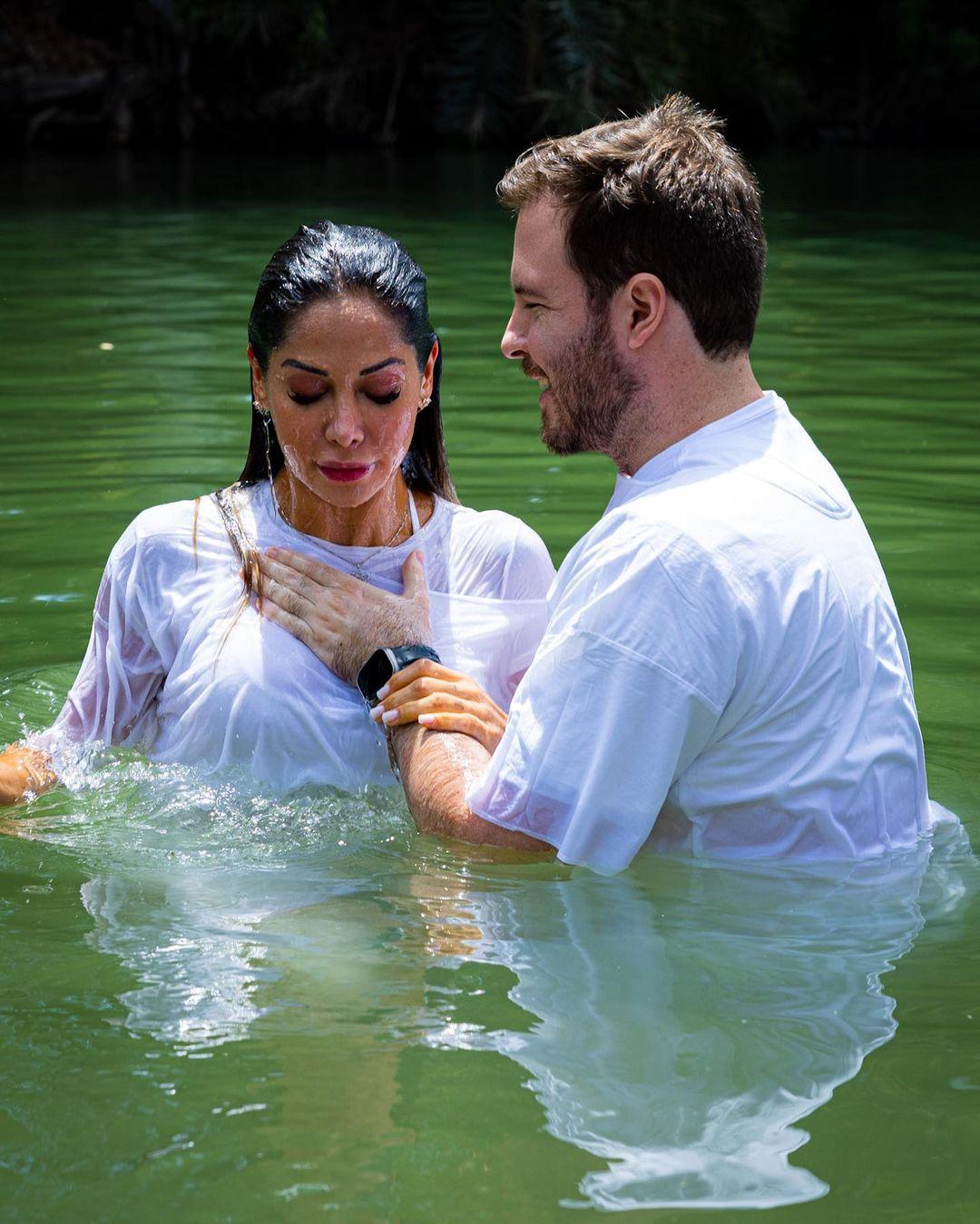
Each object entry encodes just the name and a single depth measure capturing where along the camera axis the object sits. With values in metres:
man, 2.84
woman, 3.68
